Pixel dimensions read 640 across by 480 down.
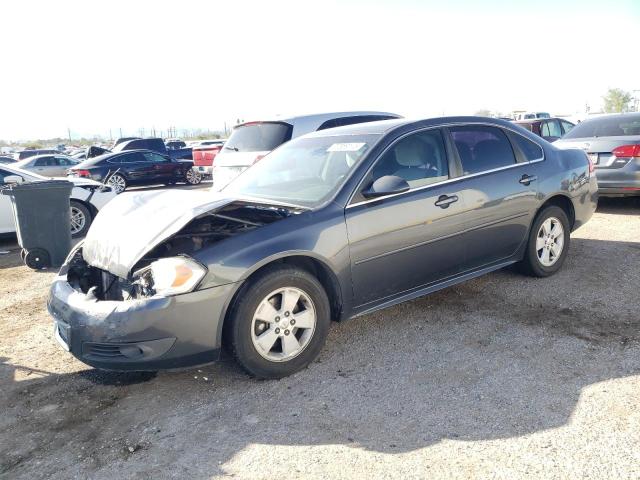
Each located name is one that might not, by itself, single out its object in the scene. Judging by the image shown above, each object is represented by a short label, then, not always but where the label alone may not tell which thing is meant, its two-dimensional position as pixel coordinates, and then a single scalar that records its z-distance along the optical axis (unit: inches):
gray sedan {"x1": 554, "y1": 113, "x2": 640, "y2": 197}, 309.1
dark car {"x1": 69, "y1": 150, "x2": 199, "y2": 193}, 662.5
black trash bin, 262.5
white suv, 315.9
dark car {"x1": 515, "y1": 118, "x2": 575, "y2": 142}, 555.8
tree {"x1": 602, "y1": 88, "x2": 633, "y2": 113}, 2423.7
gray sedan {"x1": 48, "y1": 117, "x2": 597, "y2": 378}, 128.2
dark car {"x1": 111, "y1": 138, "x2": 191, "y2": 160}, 883.4
